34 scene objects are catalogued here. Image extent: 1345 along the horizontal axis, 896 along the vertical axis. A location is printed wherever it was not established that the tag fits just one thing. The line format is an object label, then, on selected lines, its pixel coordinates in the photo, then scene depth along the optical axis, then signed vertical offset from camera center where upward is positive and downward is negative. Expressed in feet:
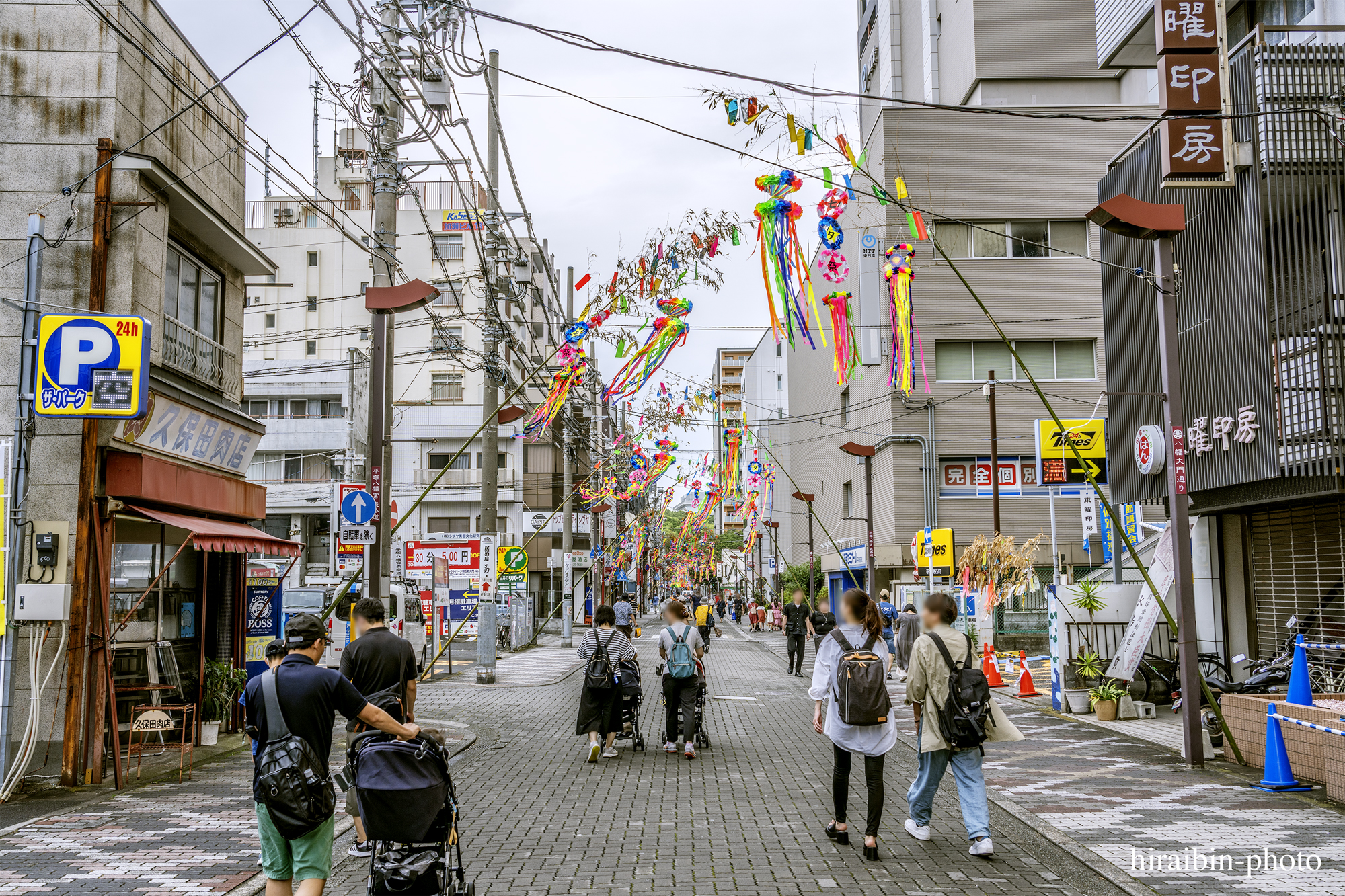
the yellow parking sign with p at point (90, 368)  32.45 +5.97
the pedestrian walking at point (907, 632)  63.72 -4.56
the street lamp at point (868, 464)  93.49 +8.16
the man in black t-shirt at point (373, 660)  25.45 -2.34
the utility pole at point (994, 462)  84.28 +7.33
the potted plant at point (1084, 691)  53.06 -6.80
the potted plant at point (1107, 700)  50.21 -6.86
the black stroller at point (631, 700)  39.91 -5.36
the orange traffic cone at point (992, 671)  66.39 -7.23
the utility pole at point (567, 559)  117.39 +0.06
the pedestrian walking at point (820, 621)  61.77 -3.87
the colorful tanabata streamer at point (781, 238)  47.29 +14.62
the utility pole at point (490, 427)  68.44 +9.14
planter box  30.71 -5.84
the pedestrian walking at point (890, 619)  92.58 -5.50
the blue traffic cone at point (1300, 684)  33.86 -4.17
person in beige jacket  24.45 -4.06
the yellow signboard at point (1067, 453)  62.28 +6.08
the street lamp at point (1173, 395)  37.24 +5.77
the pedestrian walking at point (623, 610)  84.58 -4.13
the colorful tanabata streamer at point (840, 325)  61.41 +14.26
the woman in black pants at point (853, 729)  24.49 -3.99
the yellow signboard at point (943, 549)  83.35 +0.44
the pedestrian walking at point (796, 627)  77.15 -5.09
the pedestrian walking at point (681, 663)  40.09 -3.88
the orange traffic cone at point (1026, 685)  62.95 -7.64
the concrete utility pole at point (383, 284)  41.47 +12.22
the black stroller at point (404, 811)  16.63 -3.86
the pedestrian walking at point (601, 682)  38.50 -4.36
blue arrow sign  41.83 +1.96
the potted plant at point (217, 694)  43.27 -5.45
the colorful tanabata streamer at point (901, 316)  72.54 +19.29
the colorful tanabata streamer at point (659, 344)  59.16 +12.24
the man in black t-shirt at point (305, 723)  17.16 -2.56
